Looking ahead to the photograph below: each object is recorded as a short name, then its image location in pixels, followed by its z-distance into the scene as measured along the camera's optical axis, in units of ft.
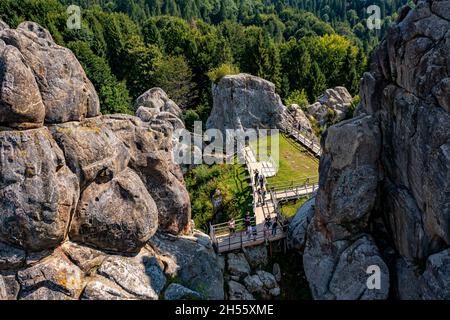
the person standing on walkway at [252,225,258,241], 88.50
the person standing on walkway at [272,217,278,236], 88.82
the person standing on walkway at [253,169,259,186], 112.11
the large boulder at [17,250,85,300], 60.90
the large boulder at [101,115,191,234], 77.66
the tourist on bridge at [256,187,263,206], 103.47
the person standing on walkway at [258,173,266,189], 106.93
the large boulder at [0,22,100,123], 64.03
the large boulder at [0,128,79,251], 60.13
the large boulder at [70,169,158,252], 68.03
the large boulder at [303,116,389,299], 72.69
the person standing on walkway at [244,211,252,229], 89.93
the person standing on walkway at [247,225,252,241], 88.34
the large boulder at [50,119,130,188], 65.72
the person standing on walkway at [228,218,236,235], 89.15
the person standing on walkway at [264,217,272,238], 88.99
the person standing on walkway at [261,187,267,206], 103.32
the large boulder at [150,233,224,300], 74.74
